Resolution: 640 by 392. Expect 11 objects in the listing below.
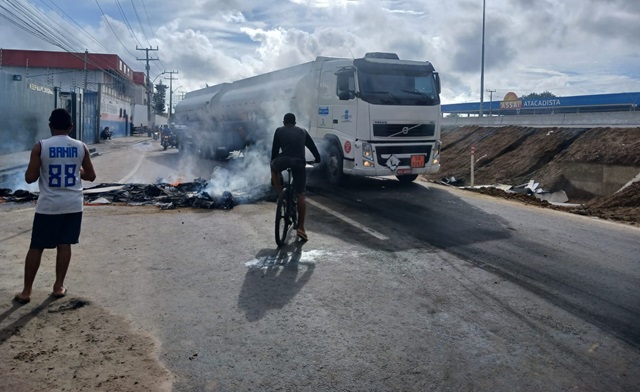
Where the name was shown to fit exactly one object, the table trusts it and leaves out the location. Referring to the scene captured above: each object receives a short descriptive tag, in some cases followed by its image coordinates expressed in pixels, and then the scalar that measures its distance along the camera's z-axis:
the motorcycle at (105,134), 45.62
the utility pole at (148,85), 69.03
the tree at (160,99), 98.81
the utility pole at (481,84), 32.94
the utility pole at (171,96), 88.75
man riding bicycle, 7.43
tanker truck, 11.99
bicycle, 7.02
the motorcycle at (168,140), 33.31
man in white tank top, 4.68
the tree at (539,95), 75.97
